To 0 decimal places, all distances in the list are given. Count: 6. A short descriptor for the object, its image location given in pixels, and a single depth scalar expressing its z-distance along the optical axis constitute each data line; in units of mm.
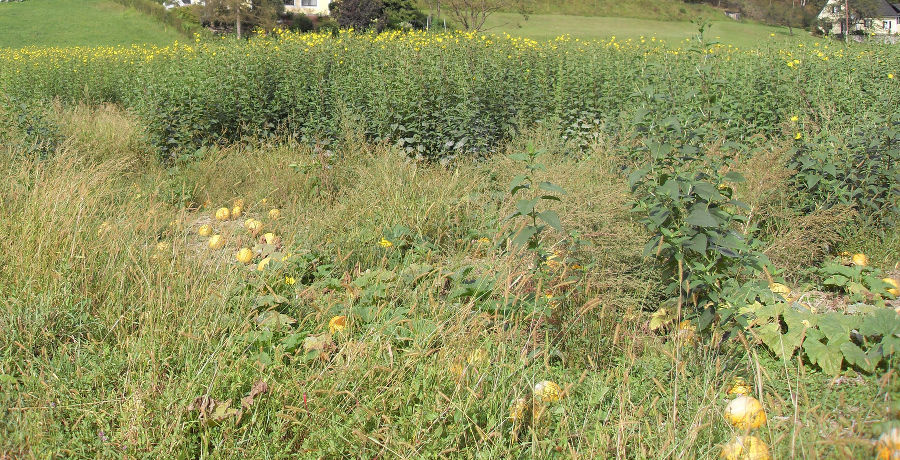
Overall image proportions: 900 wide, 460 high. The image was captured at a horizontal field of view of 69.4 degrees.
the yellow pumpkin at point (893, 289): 3463
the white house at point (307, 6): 44156
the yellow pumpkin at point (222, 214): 4668
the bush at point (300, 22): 36769
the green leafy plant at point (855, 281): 3465
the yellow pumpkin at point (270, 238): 4014
